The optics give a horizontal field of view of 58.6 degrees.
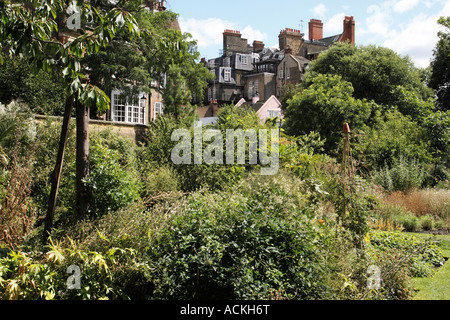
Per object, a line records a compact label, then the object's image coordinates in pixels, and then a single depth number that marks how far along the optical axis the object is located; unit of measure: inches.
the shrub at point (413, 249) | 234.2
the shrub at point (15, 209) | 203.8
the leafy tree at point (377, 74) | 915.4
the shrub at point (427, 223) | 377.1
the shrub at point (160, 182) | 395.2
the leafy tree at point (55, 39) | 179.0
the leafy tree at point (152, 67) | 815.1
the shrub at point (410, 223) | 366.3
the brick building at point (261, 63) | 1840.6
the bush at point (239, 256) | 167.5
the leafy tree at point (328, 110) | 698.2
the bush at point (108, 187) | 265.1
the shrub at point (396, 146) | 579.8
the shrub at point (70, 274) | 164.2
